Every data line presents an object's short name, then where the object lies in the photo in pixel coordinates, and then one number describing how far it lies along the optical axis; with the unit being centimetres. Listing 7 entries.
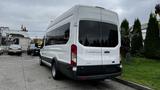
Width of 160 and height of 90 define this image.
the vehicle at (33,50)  1490
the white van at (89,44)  360
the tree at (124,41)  834
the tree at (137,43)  1135
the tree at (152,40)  930
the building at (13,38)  2033
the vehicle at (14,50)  1498
